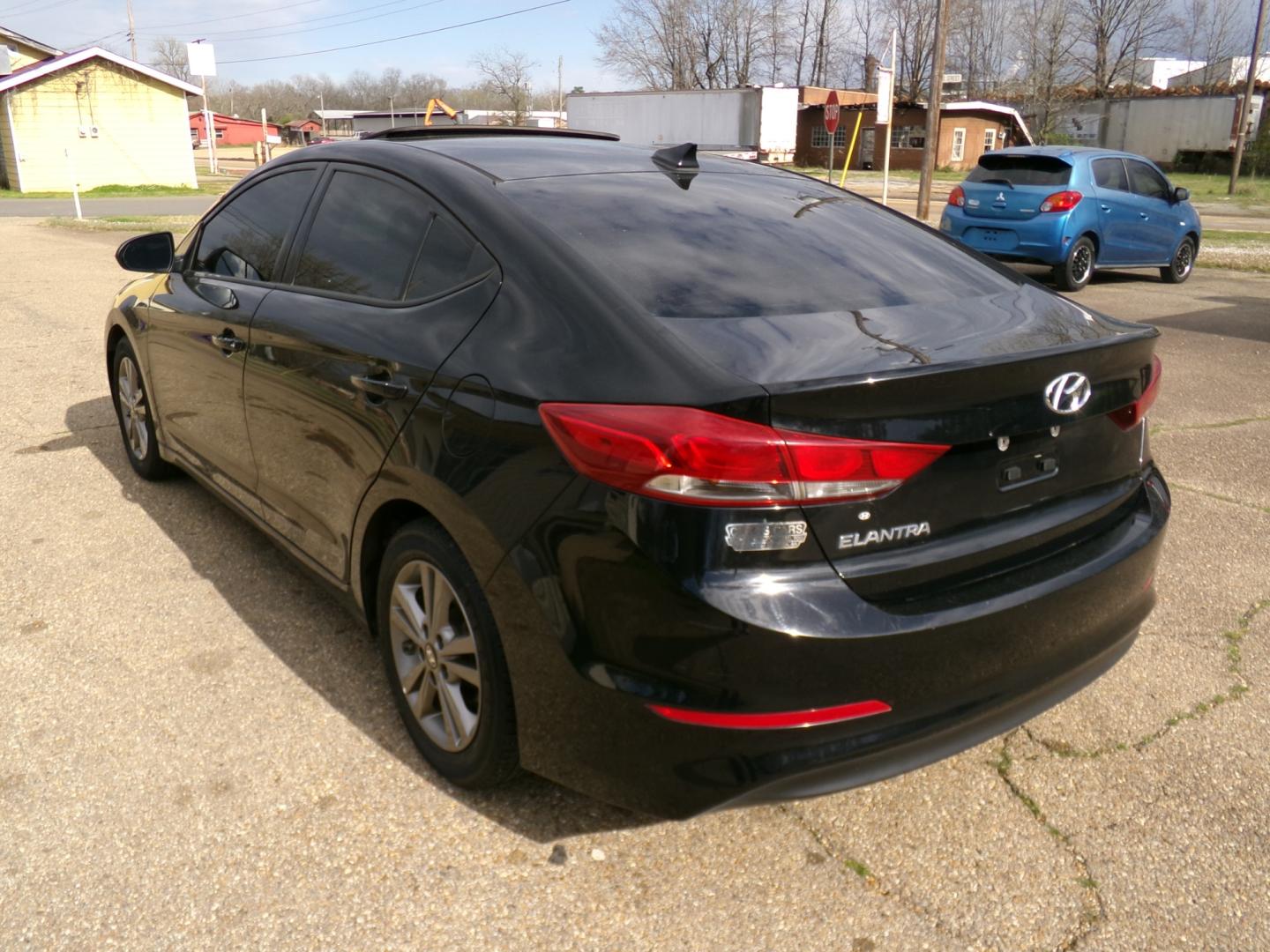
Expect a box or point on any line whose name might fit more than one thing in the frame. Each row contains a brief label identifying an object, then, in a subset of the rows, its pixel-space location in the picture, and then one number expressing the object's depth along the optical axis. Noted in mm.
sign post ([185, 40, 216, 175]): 39406
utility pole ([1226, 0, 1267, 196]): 35600
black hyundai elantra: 2133
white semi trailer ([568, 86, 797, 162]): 44656
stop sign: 21219
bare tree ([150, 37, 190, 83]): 113625
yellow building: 36875
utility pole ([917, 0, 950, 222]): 19734
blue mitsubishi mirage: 12453
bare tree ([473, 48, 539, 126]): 79581
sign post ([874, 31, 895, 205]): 17531
